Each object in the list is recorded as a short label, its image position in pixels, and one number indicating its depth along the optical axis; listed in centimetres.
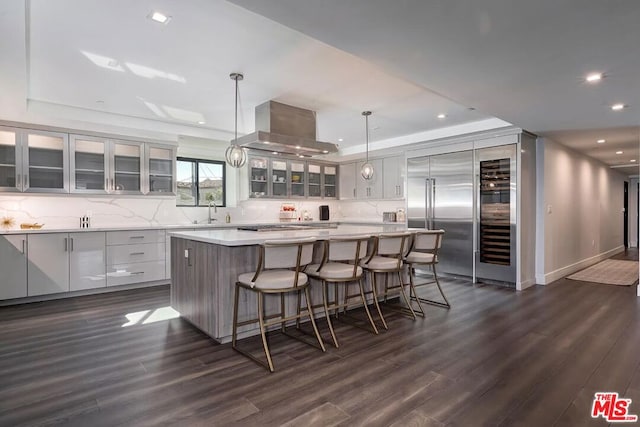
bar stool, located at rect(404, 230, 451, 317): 398
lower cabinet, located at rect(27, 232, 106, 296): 438
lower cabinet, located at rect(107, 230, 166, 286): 492
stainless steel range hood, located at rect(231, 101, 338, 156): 389
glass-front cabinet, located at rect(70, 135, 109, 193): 496
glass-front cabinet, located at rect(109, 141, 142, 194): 527
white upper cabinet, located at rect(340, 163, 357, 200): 800
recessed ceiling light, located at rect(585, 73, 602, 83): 295
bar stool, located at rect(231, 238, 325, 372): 265
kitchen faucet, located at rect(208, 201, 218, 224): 642
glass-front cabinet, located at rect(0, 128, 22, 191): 450
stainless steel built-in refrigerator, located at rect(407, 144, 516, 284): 518
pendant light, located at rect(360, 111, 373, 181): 507
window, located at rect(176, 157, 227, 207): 639
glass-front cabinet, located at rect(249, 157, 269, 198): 680
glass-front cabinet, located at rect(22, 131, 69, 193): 463
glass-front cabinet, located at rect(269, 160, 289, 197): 718
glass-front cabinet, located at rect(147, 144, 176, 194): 559
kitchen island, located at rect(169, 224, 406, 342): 295
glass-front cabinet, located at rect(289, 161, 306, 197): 753
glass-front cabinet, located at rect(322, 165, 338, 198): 818
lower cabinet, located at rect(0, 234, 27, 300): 418
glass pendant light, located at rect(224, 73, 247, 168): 378
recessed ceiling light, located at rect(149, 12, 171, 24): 240
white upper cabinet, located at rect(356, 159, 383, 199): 738
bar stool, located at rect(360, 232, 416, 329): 353
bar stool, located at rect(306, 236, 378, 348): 307
